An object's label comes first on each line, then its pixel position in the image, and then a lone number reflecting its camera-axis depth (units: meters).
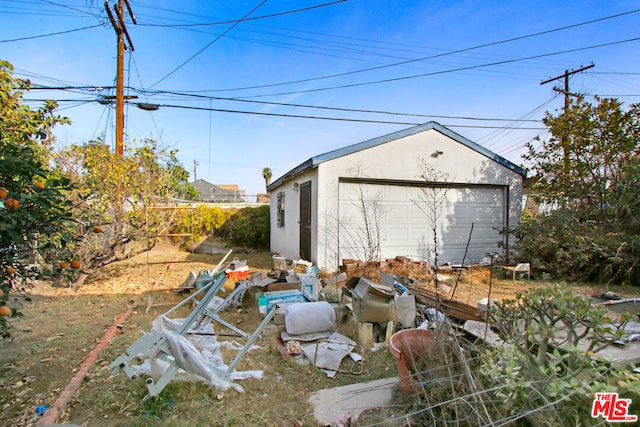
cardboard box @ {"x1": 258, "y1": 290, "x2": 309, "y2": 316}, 4.63
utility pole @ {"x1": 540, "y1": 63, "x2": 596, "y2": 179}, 7.88
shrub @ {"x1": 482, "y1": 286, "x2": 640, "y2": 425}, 1.62
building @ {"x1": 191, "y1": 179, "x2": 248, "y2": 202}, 42.17
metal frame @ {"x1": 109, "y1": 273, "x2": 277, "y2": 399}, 2.37
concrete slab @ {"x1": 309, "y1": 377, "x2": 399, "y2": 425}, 2.47
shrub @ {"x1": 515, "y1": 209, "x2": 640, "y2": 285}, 6.38
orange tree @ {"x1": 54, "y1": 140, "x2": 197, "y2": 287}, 5.88
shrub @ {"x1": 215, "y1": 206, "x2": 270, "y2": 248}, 12.04
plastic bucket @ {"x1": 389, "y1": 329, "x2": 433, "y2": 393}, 2.43
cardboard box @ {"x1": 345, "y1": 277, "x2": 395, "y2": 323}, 3.78
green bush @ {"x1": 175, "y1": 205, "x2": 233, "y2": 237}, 7.28
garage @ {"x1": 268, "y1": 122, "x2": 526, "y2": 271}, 7.36
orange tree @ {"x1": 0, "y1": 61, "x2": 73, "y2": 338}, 1.92
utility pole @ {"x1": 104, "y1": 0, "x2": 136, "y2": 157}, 8.16
